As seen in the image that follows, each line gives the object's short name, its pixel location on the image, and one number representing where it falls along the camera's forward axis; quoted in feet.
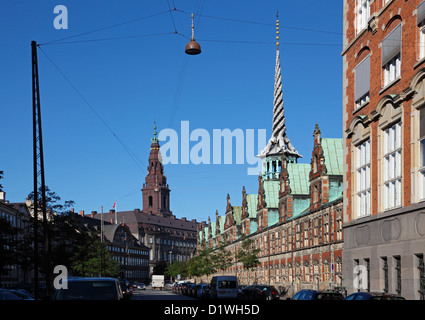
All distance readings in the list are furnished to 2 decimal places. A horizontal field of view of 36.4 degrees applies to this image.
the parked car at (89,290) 56.65
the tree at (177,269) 568.82
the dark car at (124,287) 181.88
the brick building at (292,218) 194.80
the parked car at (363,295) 65.42
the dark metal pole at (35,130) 112.98
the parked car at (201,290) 199.18
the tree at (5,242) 143.74
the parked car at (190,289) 240.77
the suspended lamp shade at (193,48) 88.12
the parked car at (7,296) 70.95
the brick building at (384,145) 85.51
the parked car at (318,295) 82.89
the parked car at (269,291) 163.04
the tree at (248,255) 284.82
